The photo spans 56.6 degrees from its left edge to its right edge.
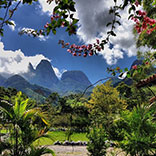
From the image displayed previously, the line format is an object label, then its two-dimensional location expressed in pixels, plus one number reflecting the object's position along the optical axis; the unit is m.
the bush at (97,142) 4.97
